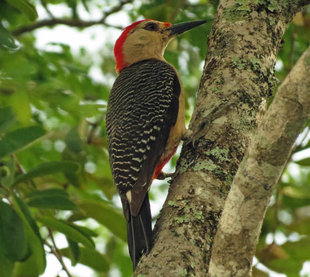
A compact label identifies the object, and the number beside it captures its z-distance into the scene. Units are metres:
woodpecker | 6.58
